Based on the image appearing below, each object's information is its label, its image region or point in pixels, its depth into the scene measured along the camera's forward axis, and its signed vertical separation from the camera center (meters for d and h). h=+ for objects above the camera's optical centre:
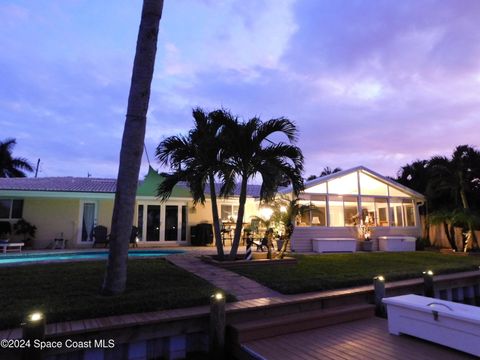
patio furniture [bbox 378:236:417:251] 14.95 -0.75
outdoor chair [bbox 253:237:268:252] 11.20 -0.59
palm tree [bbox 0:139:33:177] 30.34 +6.19
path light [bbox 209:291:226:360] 4.36 -1.37
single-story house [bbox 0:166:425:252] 14.14 +0.92
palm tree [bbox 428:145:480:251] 15.69 +2.70
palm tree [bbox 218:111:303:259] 8.68 +2.03
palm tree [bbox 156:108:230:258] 8.98 +1.96
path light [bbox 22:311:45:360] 3.28 -1.11
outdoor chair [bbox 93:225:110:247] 13.77 -0.36
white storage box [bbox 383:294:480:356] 4.11 -1.32
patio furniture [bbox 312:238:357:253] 13.73 -0.77
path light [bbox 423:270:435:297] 7.15 -1.30
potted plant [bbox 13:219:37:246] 13.51 -0.11
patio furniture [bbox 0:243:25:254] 11.69 -0.78
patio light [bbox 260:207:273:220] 10.09 +0.48
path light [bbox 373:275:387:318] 6.07 -1.26
